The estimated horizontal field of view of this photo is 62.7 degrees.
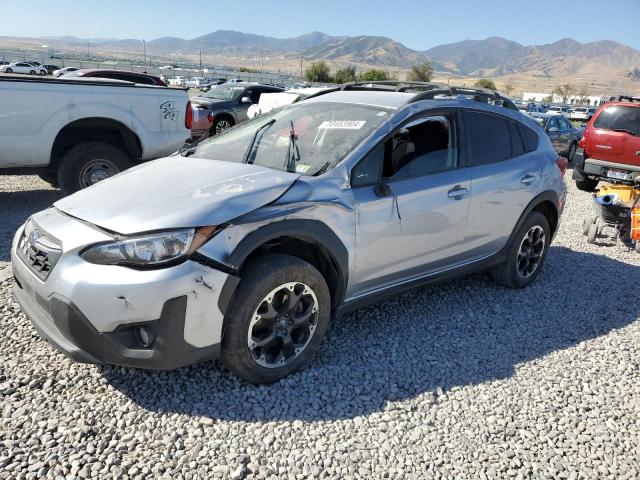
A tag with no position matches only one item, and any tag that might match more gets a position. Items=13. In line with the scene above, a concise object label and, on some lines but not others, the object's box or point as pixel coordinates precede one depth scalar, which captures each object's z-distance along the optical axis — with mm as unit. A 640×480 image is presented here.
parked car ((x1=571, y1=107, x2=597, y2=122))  28727
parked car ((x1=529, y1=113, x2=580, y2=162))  14747
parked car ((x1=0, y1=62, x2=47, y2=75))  44038
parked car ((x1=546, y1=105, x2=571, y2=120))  34162
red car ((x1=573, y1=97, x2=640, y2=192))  9203
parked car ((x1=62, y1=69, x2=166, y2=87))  12750
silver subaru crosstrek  2586
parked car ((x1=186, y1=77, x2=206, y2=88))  61819
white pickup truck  5949
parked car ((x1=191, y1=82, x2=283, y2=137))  14216
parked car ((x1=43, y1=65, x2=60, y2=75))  49406
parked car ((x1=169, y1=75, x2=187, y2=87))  61403
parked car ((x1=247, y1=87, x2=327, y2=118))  11078
